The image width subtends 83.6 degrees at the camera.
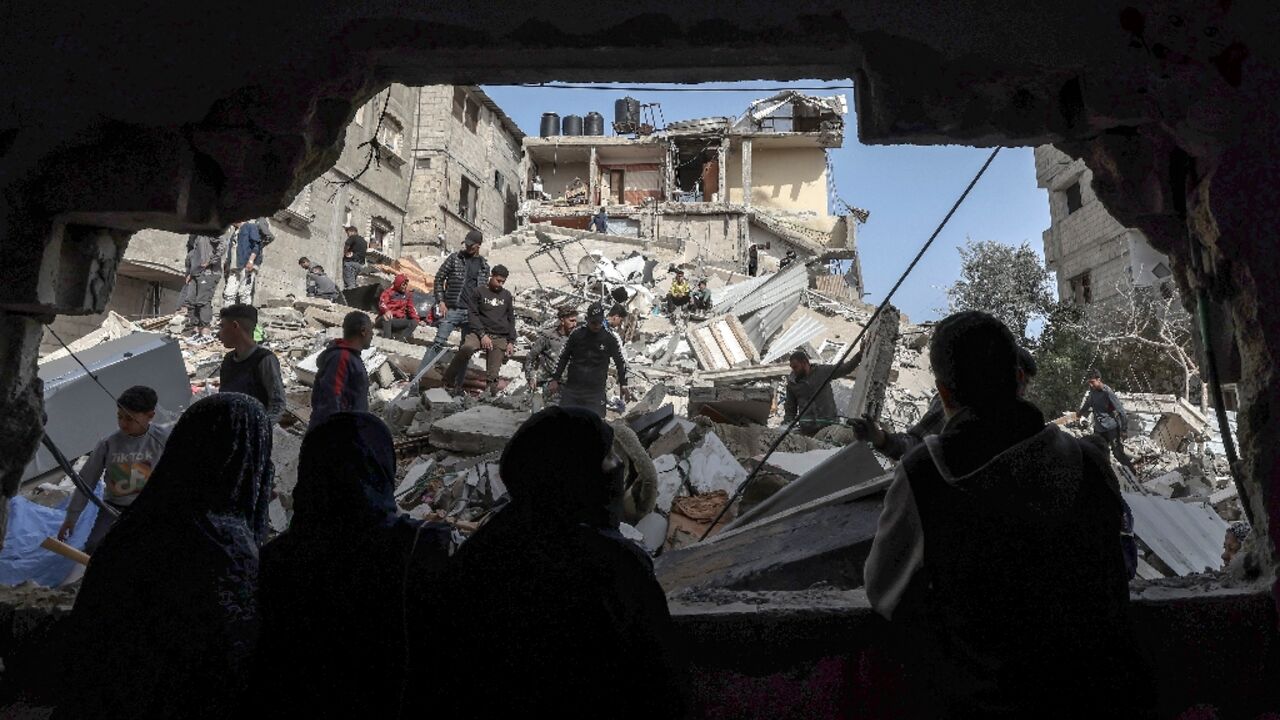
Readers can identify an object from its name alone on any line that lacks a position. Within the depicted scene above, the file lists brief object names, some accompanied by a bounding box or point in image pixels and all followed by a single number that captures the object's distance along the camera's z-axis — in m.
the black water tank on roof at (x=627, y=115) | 32.34
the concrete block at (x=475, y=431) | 6.66
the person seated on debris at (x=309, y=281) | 16.17
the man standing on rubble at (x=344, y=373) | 4.54
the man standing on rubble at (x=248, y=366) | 4.27
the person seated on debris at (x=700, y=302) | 18.98
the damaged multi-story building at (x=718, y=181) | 29.00
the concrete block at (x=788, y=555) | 2.98
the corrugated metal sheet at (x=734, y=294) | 19.25
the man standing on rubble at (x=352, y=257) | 17.27
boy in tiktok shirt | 3.56
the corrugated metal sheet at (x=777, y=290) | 18.88
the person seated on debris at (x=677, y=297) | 18.91
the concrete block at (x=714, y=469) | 5.66
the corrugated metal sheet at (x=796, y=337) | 16.66
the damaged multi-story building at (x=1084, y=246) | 18.64
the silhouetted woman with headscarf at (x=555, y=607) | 1.55
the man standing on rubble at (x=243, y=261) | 12.08
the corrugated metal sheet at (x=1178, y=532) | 4.09
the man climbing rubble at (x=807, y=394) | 7.81
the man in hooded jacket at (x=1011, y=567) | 1.60
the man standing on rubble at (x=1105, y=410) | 9.54
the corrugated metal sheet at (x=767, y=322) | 17.64
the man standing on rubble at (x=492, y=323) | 7.86
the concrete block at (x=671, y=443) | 6.35
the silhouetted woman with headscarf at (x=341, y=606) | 1.69
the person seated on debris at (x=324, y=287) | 15.88
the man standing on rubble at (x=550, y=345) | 7.76
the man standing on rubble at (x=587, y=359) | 6.95
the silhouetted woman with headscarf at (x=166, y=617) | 1.69
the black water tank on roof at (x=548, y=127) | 34.50
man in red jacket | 13.43
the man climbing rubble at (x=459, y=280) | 7.71
